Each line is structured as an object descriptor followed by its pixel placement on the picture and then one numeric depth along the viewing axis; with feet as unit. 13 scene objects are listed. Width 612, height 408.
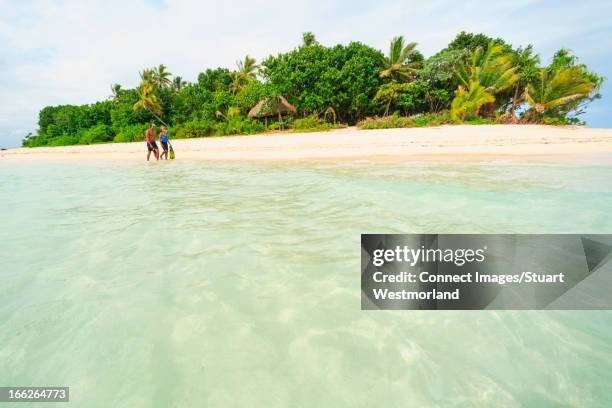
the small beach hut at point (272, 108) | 86.89
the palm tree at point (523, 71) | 70.74
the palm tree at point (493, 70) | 69.26
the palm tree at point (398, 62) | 82.74
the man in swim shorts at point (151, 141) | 43.93
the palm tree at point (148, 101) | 103.30
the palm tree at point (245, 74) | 110.11
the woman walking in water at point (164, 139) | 44.87
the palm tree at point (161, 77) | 118.39
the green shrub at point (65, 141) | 107.14
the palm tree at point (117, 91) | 123.54
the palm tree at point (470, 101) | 65.82
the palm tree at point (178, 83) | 143.54
